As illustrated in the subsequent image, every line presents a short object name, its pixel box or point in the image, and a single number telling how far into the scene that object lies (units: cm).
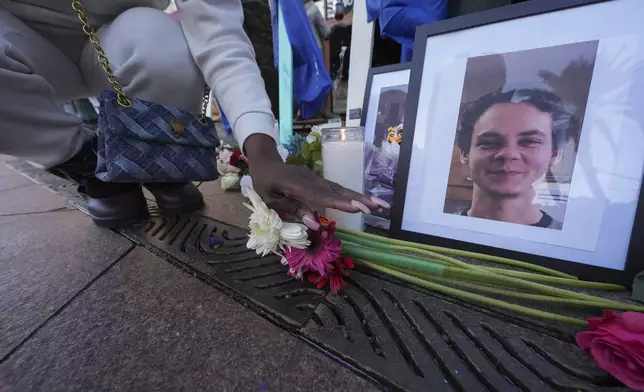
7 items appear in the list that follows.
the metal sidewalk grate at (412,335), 27
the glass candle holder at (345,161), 58
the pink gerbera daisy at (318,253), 40
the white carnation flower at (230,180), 104
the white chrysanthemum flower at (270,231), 39
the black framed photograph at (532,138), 36
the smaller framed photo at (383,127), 66
